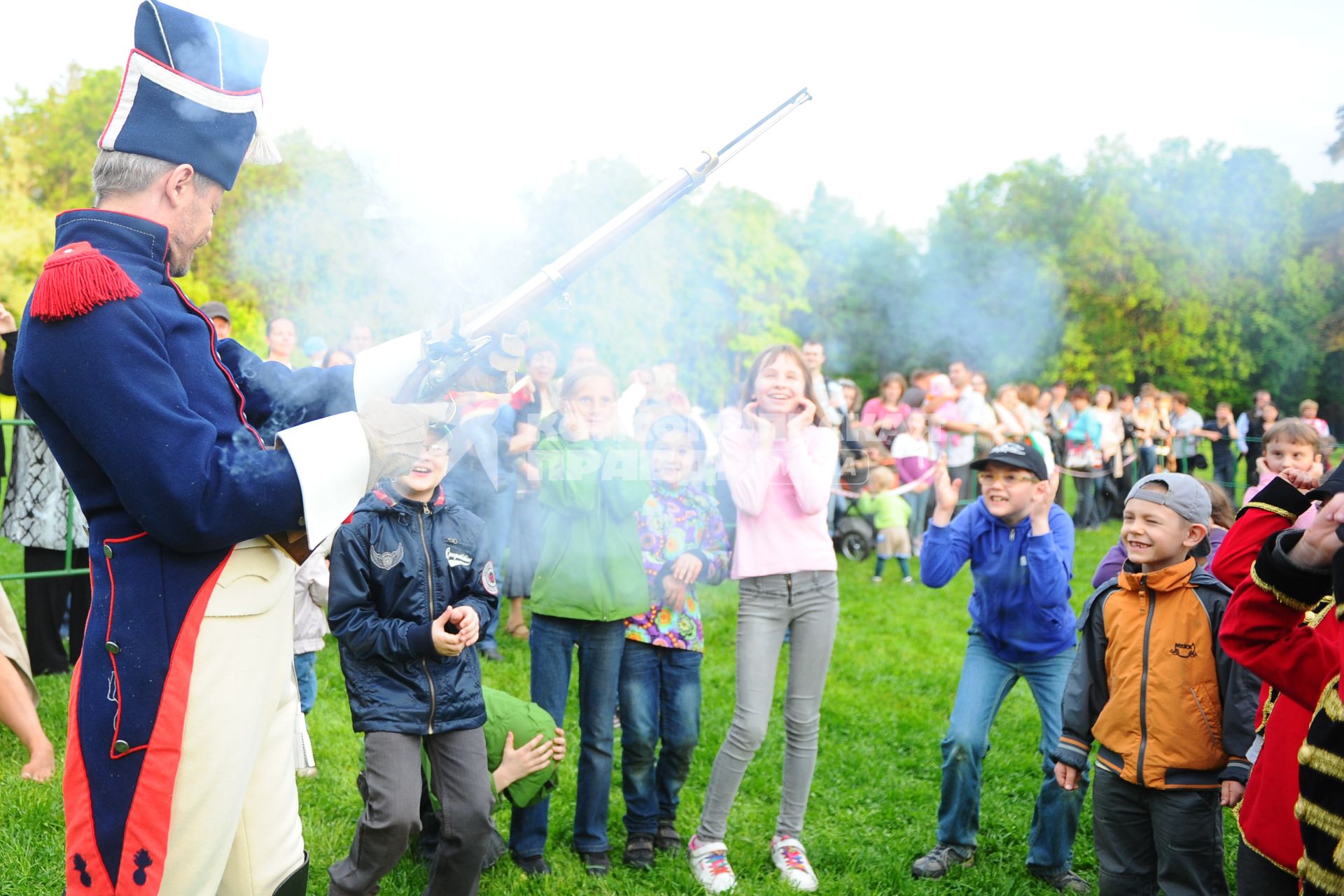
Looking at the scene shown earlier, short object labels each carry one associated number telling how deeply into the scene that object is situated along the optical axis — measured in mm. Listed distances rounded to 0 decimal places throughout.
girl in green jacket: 4613
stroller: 11000
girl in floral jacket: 4746
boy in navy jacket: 3650
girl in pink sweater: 4586
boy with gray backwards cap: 3592
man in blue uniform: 1954
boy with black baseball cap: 4594
